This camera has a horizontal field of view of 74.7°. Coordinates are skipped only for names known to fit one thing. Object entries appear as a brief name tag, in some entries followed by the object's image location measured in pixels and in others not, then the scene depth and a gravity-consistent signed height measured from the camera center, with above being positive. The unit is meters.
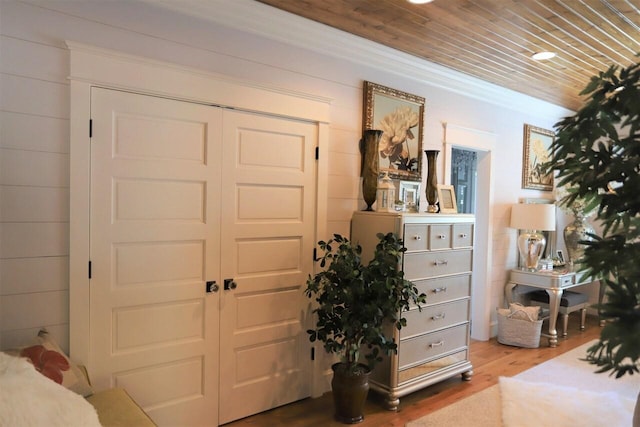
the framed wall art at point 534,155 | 4.86 +0.63
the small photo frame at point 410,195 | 3.50 +0.09
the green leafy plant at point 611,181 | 0.87 +0.07
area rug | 2.64 -1.39
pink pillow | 1.87 -0.76
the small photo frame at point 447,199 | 3.51 +0.07
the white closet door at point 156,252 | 2.26 -0.30
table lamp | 4.45 -0.18
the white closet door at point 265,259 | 2.71 -0.38
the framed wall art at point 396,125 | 3.36 +0.67
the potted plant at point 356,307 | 2.72 -0.67
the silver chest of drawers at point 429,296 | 2.99 -0.71
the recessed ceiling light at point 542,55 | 3.30 +1.23
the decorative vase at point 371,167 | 3.23 +0.30
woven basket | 4.26 -1.25
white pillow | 1.38 -0.71
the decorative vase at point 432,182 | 3.46 +0.20
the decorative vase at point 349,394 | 2.75 -1.25
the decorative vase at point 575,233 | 4.97 -0.28
